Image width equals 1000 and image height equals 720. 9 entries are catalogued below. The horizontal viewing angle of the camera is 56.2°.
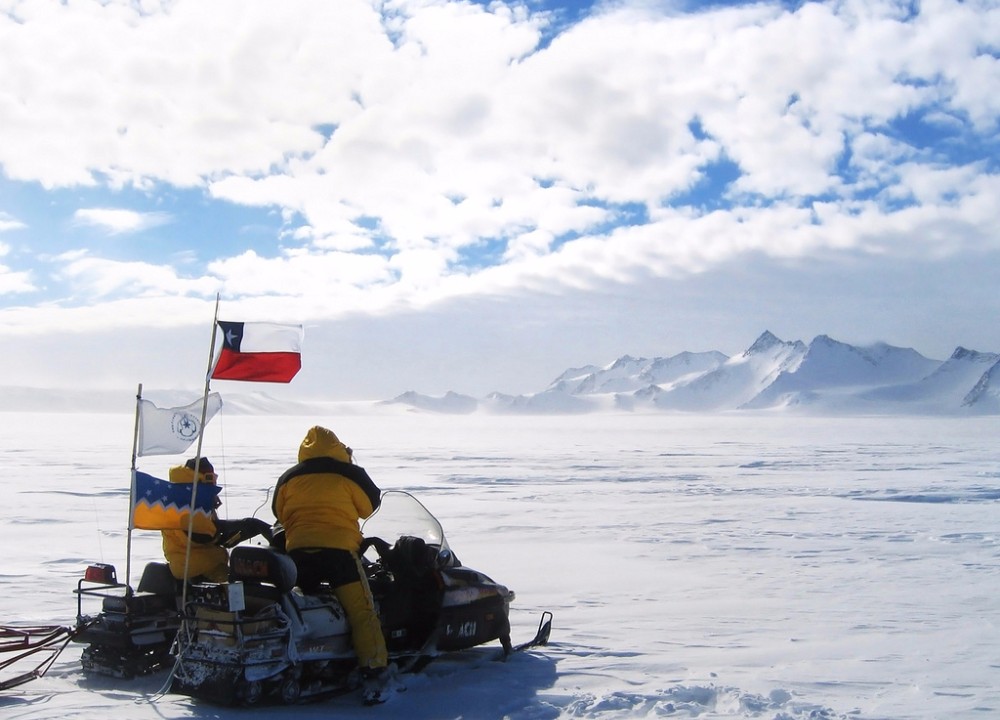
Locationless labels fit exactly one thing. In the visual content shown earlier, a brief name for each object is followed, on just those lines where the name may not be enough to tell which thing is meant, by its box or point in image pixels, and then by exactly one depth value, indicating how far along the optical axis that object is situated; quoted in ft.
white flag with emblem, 19.20
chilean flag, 17.81
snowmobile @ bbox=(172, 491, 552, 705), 15.35
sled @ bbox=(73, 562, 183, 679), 17.21
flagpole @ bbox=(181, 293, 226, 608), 16.90
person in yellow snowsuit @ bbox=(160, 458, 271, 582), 18.02
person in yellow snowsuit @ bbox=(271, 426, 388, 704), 16.46
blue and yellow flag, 17.97
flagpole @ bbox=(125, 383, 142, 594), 17.67
